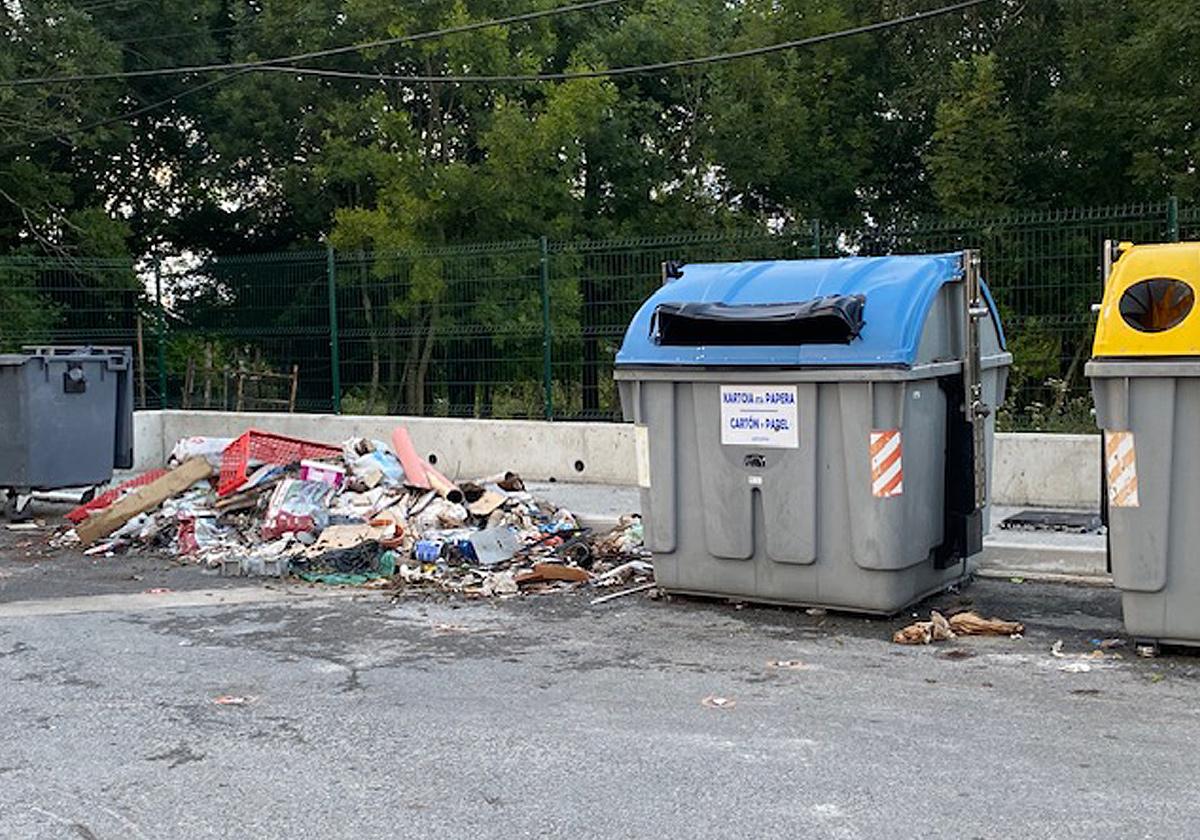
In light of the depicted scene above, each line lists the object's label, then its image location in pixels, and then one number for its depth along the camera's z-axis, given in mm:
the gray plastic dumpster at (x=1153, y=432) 6176
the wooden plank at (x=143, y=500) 10781
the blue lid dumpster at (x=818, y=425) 7109
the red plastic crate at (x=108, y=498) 11609
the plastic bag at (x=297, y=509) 9992
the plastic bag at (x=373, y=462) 10711
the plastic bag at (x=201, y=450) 11736
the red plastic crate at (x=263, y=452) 11289
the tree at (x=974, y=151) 18953
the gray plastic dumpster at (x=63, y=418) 12148
